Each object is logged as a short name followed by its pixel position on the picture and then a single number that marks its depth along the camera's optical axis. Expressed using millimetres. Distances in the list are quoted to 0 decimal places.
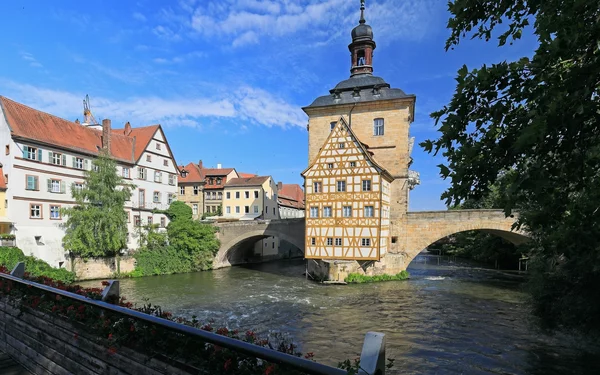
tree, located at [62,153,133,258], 22391
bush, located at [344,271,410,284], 22156
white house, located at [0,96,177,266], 20844
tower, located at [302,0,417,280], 24828
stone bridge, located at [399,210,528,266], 22828
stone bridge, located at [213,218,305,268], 27578
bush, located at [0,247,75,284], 18562
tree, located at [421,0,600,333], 2619
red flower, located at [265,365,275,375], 2683
